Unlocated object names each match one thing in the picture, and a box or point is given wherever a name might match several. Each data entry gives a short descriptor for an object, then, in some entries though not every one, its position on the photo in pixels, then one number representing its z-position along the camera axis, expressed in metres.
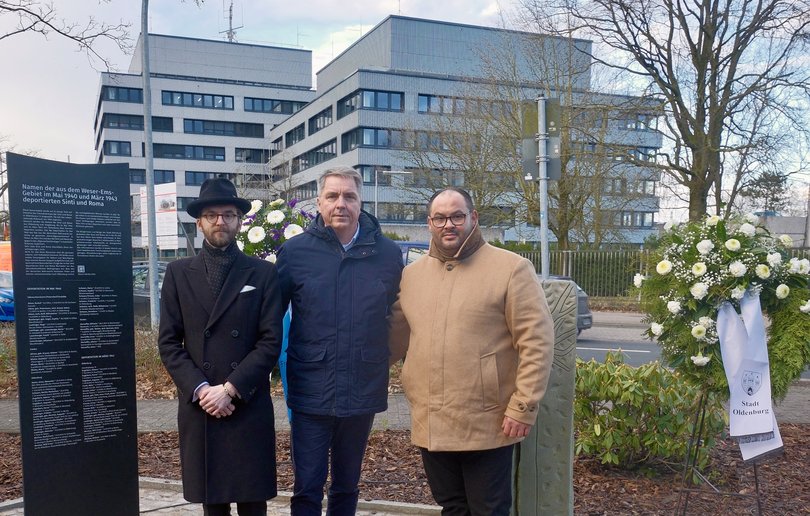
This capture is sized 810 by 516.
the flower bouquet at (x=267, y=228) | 4.98
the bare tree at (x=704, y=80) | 18.19
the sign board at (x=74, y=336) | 3.57
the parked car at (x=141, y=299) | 12.66
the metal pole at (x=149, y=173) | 10.65
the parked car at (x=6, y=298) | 14.42
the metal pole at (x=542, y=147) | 7.65
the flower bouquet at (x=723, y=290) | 3.90
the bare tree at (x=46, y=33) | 8.04
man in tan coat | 2.96
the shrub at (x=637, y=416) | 4.59
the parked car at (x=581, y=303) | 14.11
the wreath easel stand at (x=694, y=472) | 3.97
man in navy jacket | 3.33
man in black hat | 3.29
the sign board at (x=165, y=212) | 12.24
